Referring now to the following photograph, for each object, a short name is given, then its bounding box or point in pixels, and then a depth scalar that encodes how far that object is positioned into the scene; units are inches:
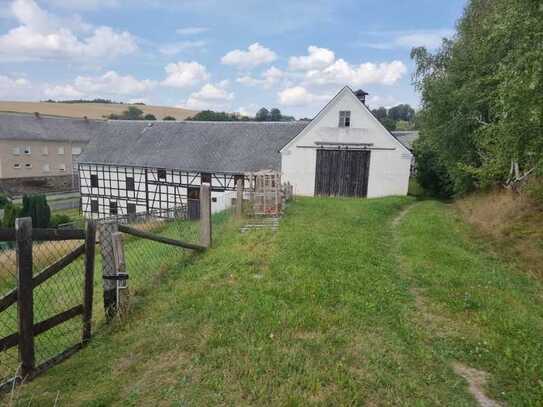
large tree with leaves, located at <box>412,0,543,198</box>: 294.4
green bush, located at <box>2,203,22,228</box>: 821.9
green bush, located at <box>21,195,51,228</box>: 901.8
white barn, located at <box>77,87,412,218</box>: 722.2
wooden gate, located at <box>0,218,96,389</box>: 111.3
